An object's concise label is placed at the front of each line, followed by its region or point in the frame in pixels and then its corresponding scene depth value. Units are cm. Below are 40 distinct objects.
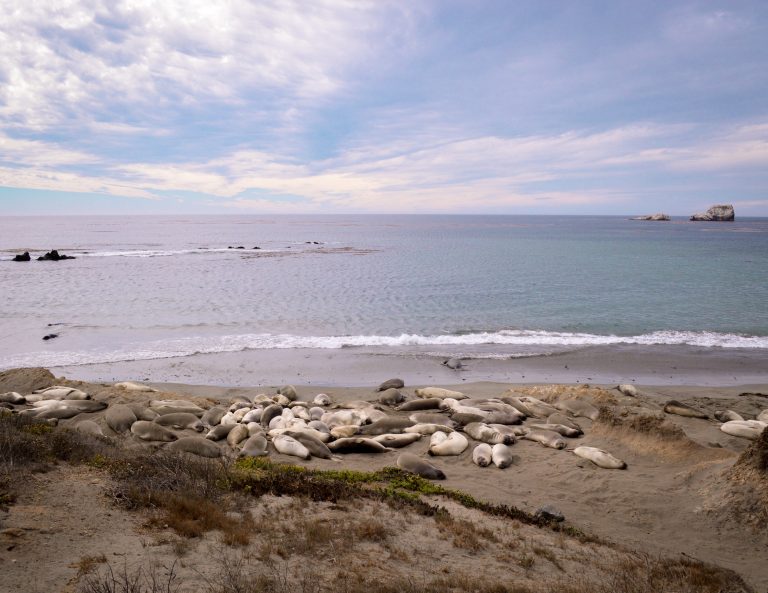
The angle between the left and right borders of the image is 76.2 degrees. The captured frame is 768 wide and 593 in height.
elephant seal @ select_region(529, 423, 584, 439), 1140
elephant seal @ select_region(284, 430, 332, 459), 993
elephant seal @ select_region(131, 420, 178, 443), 1046
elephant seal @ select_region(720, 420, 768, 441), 1093
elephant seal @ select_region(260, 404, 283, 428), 1174
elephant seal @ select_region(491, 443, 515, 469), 984
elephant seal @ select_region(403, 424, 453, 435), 1127
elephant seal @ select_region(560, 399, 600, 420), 1262
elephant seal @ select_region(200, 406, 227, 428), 1167
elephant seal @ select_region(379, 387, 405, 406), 1361
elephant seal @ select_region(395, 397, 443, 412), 1304
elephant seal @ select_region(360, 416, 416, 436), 1124
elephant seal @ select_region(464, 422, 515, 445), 1081
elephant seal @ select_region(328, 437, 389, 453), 1023
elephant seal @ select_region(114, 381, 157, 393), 1399
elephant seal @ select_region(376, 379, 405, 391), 1520
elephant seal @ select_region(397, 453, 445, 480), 912
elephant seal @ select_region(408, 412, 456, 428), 1174
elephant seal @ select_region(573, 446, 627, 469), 966
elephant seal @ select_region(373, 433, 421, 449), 1068
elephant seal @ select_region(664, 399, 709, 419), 1243
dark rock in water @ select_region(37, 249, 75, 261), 4991
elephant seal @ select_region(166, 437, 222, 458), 929
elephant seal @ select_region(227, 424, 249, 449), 1041
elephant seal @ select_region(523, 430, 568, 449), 1077
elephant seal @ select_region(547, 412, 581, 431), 1184
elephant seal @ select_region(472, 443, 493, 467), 992
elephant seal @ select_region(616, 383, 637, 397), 1456
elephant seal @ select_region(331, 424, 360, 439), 1082
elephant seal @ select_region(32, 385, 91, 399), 1278
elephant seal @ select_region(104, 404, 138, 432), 1088
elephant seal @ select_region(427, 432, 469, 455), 1030
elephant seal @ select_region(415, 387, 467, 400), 1396
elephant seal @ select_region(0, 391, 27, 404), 1222
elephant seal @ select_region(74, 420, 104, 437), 989
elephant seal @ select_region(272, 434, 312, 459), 973
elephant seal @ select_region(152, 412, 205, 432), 1135
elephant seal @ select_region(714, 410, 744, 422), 1211
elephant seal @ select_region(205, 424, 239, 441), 1077
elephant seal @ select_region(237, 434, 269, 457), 958
